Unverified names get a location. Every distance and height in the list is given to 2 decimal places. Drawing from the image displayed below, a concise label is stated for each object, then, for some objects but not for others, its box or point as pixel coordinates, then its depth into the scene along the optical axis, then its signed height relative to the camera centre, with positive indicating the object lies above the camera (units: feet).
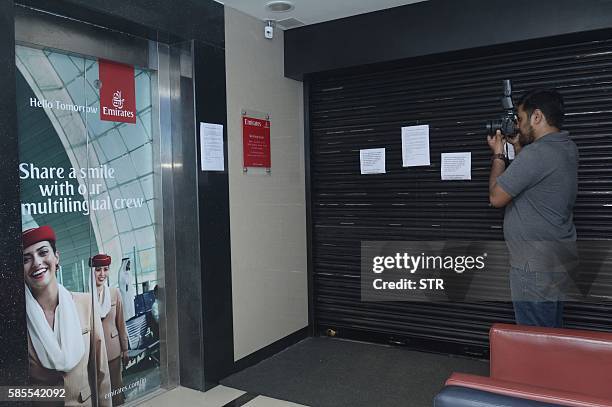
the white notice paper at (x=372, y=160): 12.89 +0.68
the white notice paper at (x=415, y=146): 12.34 +0.99
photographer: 8.45 -0.41
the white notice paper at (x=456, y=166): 11.87 +0.46
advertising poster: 8.20 -0.58
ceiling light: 10.71 +3.97
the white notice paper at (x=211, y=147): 10.30 +0.91
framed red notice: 11.53 +1.11
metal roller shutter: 10.69 +0.36
